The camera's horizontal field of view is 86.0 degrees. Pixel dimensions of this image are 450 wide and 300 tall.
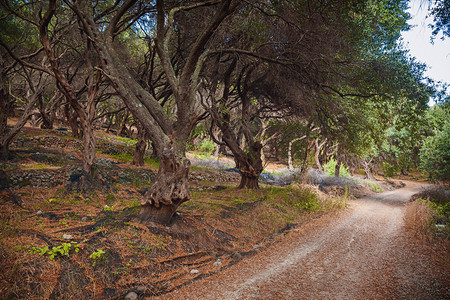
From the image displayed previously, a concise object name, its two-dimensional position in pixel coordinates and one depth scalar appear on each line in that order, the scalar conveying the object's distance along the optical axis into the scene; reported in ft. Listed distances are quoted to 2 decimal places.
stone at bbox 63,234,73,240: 11.67
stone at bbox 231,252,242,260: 14.38
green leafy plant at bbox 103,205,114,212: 17.27
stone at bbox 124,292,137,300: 9.46
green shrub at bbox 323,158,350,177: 65.33
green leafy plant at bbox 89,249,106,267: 10.56
